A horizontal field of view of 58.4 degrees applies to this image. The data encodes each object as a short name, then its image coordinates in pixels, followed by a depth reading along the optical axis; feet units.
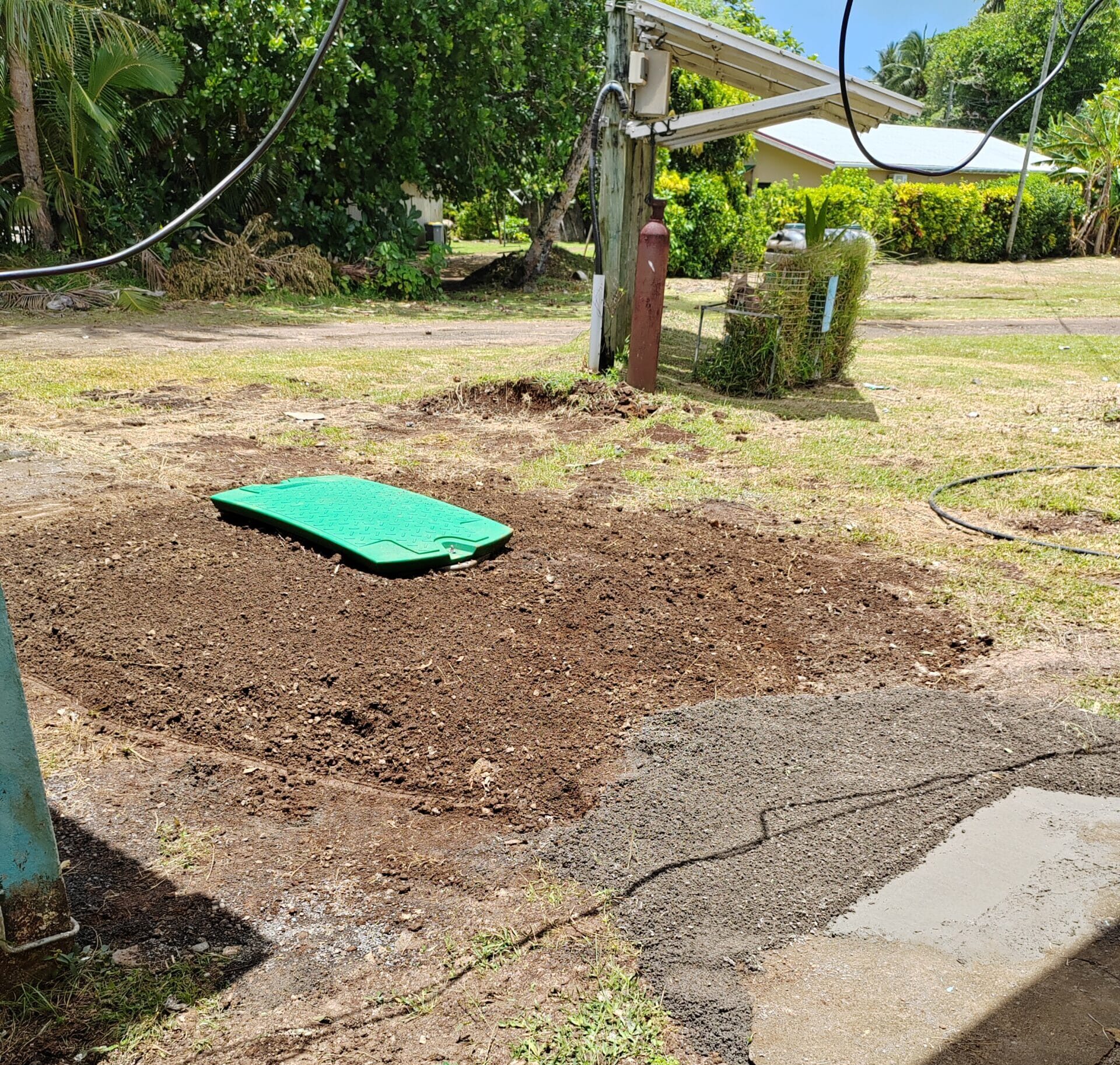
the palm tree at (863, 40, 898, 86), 224.74
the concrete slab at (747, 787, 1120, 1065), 6.68
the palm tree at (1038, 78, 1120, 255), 91.09
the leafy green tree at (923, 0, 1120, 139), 143.02
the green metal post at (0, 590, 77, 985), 6.50
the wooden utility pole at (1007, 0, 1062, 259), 81.09
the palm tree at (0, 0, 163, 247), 37.73
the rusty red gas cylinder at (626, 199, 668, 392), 25.14
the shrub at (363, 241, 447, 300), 50.37
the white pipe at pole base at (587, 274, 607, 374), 26.89
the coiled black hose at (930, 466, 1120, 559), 16.39
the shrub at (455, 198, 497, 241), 94.99
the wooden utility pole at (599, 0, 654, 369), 26.37
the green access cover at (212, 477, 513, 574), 13.62
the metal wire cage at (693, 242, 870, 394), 26.73
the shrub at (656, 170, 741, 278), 62.13
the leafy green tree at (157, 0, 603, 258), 42.73
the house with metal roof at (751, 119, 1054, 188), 99.50
